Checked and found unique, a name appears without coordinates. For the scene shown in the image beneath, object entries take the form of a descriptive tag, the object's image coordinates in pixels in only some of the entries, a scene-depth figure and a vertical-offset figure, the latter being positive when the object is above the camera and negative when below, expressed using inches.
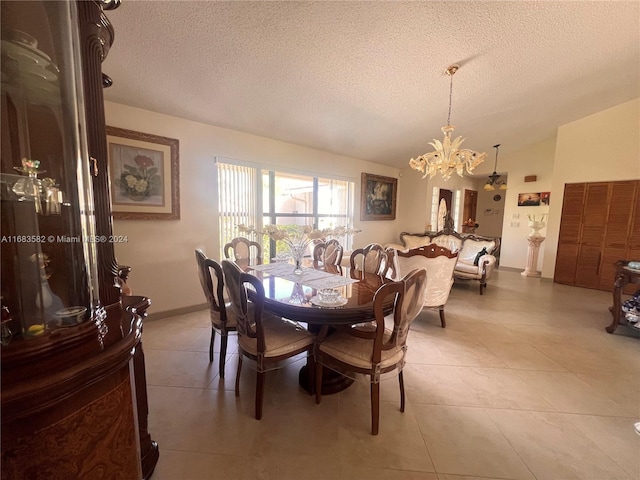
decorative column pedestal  218.8 -32.0
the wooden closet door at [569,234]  188.2 -10.2
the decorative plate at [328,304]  63.2 -21.9
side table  110.1 -32.2
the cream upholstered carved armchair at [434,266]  113.5 -21.5
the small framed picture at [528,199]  225.1 +17.9
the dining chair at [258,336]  61.6 -32.6
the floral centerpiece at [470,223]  298.1 -5.8
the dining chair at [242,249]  123.3 -17.7
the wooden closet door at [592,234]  178.4 -9.7
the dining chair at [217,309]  77.2 -30.0
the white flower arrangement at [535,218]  221.3 +1.9
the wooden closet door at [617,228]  168.6 -4.5
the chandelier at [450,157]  120.6 +28.7
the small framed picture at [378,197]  215.2 +16.7
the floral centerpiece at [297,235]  92.1 -7.2
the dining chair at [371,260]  101.8 -18.0
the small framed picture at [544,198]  218.9 +18.6
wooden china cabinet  23.4 -4.9
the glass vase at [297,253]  95.5 -14.2
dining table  62.0 -22.3
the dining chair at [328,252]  121.4 -17.9
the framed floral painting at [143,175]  106.2 +15.8
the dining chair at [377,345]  57.3 -32.7
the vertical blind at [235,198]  138.1 +8.2
